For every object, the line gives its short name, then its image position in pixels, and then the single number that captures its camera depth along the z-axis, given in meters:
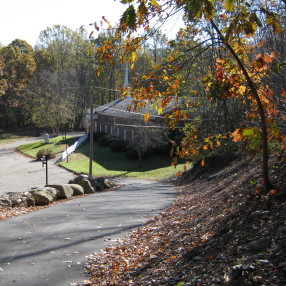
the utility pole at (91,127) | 28.52
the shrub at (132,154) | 41.53
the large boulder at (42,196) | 17.19
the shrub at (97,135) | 53.53
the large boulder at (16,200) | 15.23
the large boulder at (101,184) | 25.26
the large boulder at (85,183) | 23.48
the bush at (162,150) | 40.01
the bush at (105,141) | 48.62
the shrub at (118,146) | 44.62
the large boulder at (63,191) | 19.62
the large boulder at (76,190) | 21.62
